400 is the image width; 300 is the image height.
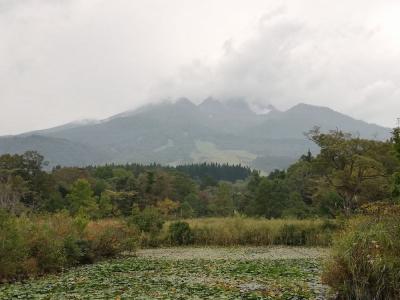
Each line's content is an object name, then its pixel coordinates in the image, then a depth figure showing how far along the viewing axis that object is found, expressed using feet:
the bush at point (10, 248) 50.57
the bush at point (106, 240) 73.53
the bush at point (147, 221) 105.19
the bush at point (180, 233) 106.63
